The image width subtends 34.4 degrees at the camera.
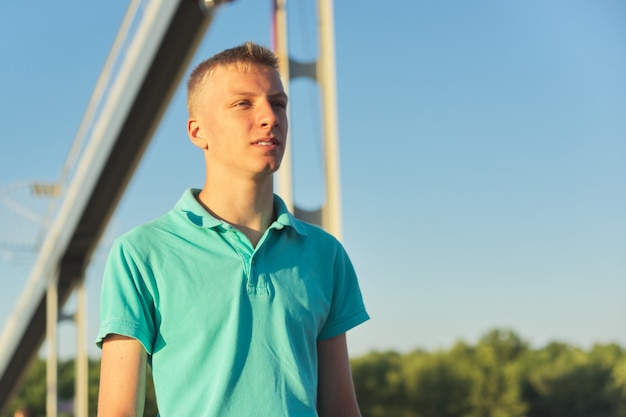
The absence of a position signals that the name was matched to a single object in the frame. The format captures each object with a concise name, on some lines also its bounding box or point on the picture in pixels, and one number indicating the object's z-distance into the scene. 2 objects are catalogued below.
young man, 1.89
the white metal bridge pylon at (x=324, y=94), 6.46
